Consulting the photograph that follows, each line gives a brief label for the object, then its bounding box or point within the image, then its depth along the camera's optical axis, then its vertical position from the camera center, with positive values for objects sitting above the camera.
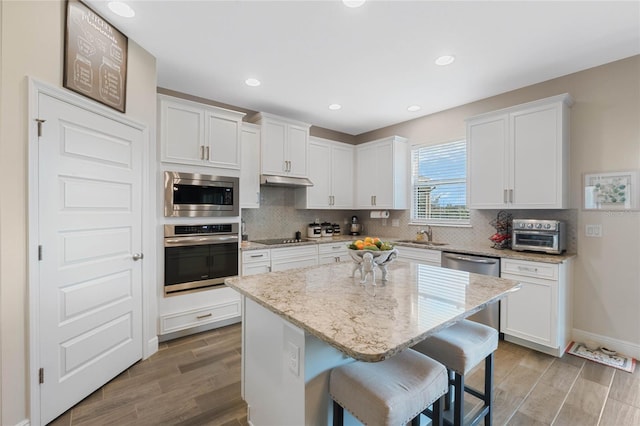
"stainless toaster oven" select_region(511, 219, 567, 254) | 2.77 -0.23
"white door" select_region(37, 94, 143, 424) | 1.80 -0.29
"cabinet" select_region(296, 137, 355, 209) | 4.40 +0.58
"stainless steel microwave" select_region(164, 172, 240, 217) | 2.91 +0.19
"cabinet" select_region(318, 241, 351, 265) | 4.08 -0.59
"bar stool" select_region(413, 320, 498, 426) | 1.49 -0.76
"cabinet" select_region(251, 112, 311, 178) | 3.78 +0.94
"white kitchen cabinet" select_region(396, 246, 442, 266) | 3.47 -0.55
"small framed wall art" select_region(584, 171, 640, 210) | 2.61 +0.21
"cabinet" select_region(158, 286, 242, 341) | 2.90 -1.08
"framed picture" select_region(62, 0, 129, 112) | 1.91 +1.14
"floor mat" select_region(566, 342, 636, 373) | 2.46 -1.33
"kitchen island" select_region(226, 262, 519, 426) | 1.04 -0.43
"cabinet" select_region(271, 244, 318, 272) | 3.60 -0.59
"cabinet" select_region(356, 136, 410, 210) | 4.33 +0.62
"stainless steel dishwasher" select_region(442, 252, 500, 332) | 2.94 -0.60
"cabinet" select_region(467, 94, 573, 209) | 2.82 +0.61
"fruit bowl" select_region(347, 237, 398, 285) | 1.69 -0.26
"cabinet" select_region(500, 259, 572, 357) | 2.61 -0.91
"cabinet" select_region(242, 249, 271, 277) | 3.39 -0.60
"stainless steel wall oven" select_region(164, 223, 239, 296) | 2.92 -0.48
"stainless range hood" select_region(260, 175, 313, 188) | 3.74 +0.42
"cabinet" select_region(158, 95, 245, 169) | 2.91 +0.87
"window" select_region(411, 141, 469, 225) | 3.91 +0.43
